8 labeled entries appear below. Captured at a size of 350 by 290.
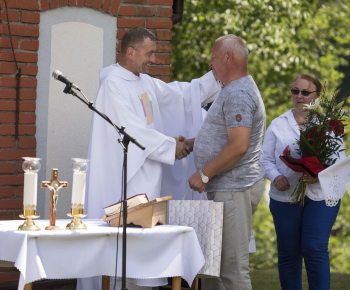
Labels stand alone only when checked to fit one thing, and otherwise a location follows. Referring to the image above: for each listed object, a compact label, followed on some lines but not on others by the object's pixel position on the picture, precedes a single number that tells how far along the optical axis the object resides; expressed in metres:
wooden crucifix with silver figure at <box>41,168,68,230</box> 8.36
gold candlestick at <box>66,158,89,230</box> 8.37
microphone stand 7.96
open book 8.80
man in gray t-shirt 9.18
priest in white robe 10.16
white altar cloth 7.86
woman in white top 10.42
